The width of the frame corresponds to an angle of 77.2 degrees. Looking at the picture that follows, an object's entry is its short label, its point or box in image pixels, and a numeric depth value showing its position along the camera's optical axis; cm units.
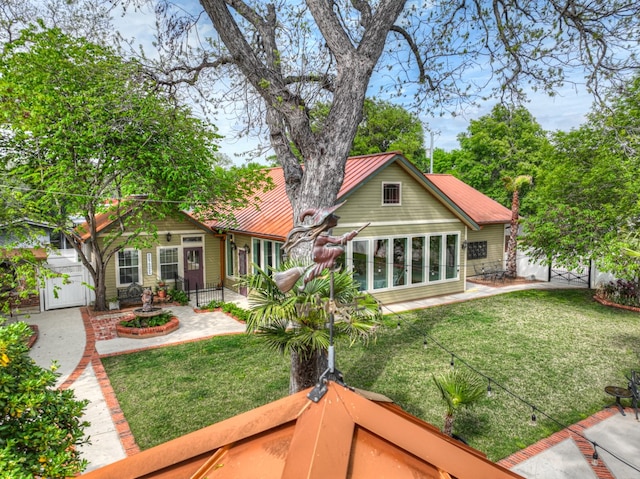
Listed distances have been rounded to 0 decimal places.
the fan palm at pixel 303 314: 498
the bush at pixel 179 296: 1655
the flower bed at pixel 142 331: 1231
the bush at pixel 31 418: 318
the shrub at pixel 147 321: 1276
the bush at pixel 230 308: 1426
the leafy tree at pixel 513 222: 2008
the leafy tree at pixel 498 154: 3303
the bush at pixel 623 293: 1591
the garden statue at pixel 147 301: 1282
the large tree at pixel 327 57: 709
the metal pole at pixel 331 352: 276
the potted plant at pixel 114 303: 1580
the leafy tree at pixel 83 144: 1110
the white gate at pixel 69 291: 1542
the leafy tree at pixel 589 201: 1346
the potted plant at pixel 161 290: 1669
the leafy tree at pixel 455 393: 597
